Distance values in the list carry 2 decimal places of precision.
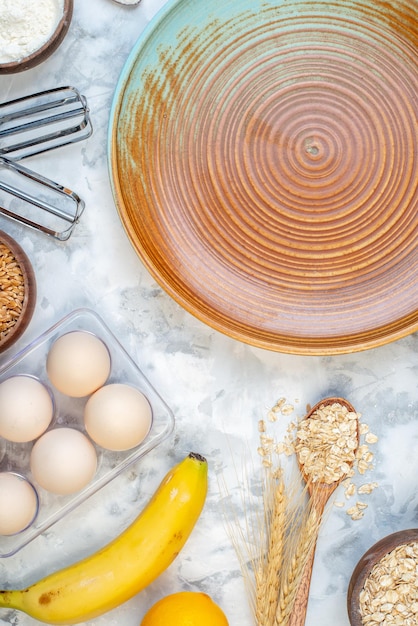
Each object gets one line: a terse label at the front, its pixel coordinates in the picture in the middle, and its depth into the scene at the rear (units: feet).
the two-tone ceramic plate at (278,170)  3.44
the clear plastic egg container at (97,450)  3.65
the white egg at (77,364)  3.38
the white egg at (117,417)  3.37
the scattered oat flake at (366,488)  3.72
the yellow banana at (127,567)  3.53
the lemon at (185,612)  3.39
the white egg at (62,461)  3.37
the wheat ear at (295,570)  3.53
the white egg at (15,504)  3.37
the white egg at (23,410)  3.34
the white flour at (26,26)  3.44
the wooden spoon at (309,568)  3.64
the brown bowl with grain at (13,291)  3.46
